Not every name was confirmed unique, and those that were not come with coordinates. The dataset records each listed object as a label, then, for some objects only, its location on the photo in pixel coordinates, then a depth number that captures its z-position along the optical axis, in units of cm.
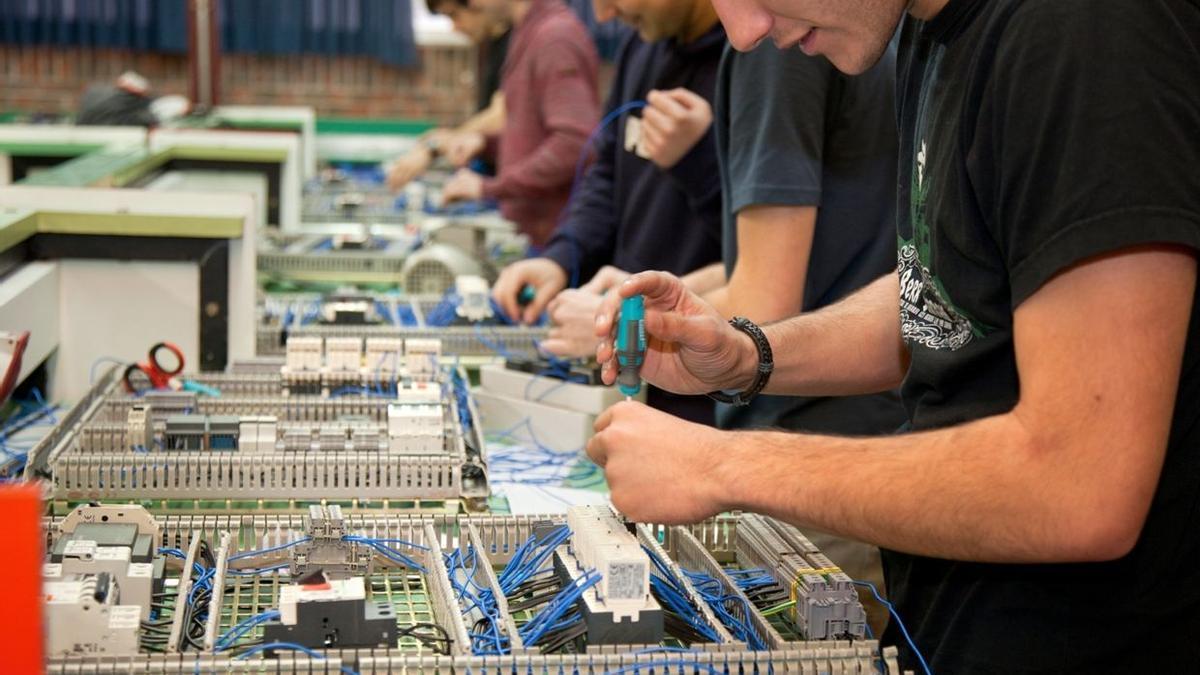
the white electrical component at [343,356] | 209
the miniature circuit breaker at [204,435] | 175
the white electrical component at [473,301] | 264
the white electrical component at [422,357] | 213
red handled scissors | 204
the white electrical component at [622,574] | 112
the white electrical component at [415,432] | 175
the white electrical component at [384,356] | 212
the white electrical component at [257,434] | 173
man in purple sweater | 382
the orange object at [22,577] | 84
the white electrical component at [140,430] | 176
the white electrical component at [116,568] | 116
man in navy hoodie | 209
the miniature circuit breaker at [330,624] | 110
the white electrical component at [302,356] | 208
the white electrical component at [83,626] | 106
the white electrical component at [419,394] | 193
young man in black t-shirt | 88
